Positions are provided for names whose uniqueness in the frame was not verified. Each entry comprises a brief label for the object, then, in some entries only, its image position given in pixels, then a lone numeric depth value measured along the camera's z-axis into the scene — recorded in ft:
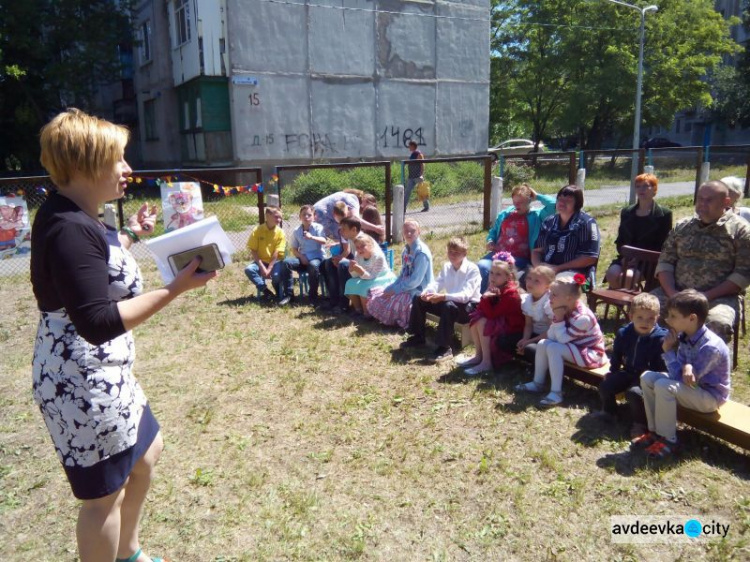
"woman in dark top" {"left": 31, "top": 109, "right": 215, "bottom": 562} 6.09
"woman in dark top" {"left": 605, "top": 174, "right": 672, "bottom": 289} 19.34
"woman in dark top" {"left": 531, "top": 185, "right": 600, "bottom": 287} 19.17
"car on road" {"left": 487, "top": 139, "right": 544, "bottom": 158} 114.93
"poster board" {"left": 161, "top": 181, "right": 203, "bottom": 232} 30.96
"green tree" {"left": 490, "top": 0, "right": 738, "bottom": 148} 90.89
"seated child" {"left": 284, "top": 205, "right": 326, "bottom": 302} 24.93
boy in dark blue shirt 12.96
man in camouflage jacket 15.23
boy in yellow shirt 25.08
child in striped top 14.47
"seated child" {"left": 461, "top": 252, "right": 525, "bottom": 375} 16.63
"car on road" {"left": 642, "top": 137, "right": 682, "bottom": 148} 143.64
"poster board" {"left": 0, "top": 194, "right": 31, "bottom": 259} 28.68
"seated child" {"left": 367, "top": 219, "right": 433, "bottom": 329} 20.02
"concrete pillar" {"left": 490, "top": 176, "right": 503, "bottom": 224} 38.73
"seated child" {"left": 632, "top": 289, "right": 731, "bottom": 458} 11.72
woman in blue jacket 21.20
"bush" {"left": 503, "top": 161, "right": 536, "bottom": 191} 51.01
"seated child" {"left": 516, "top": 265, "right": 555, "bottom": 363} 15.92
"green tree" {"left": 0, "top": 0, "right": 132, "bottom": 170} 65.57
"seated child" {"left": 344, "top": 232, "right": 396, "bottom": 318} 21.85
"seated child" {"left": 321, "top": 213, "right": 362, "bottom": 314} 22.79
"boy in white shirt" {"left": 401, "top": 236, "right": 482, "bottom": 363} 17.94
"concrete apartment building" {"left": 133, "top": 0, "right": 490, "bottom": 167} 60.44
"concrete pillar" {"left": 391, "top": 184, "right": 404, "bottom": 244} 35.35
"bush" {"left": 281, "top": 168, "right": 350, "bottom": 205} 51.37
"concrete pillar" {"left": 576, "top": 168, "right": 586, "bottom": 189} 41.83
